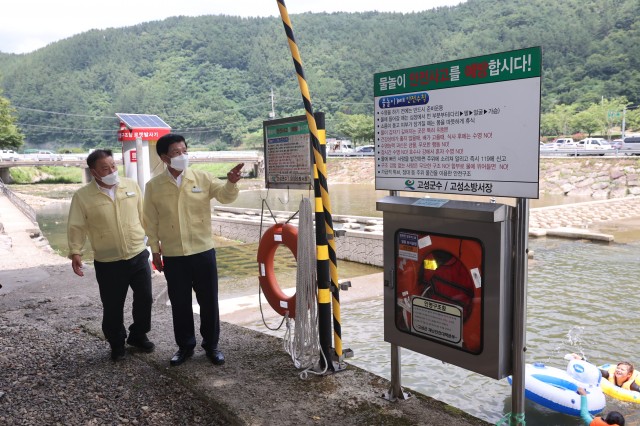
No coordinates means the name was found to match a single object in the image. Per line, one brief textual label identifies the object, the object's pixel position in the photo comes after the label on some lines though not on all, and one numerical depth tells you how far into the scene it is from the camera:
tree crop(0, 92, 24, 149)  42.31
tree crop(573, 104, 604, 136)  44.88
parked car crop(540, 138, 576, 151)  34.99
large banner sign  2.14
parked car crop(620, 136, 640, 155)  28.53
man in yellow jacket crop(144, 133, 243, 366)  3.35
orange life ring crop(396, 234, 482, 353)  2.36
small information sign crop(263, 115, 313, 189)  3.63
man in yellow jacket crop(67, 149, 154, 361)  3.50
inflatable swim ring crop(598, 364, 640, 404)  4.84
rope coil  3.40
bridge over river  40.69
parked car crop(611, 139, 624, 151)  29.59
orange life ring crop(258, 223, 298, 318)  3.88
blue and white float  4.48
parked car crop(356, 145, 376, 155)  46.69
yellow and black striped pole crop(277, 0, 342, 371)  3.23
